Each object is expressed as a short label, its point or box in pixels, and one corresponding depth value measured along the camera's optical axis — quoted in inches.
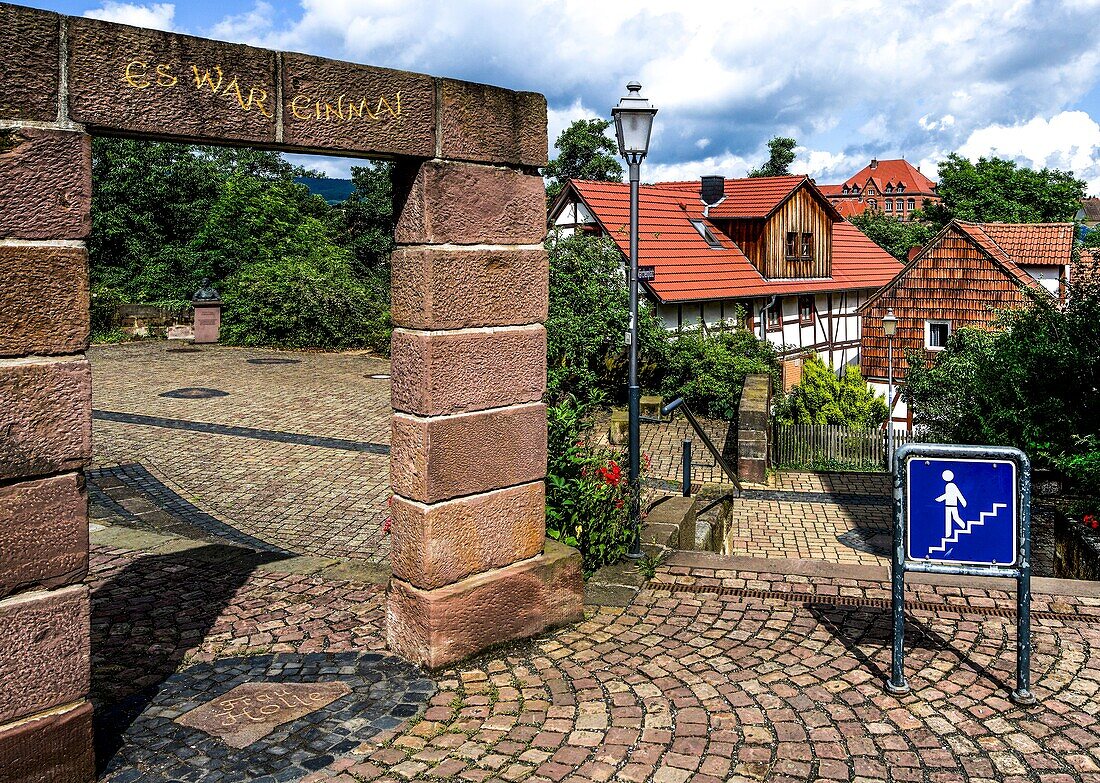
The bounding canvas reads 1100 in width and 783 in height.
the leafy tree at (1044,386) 387.2
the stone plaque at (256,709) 168.9
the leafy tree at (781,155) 2409.0
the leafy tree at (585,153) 1791.3
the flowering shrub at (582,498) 253.8
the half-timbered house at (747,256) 944.9
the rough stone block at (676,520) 295.8
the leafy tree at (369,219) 1919.3
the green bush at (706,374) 742.5
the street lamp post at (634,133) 316.5
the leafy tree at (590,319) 719.7
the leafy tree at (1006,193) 1964.8
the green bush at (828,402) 791.7
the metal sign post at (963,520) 184.9
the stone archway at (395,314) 141.0
